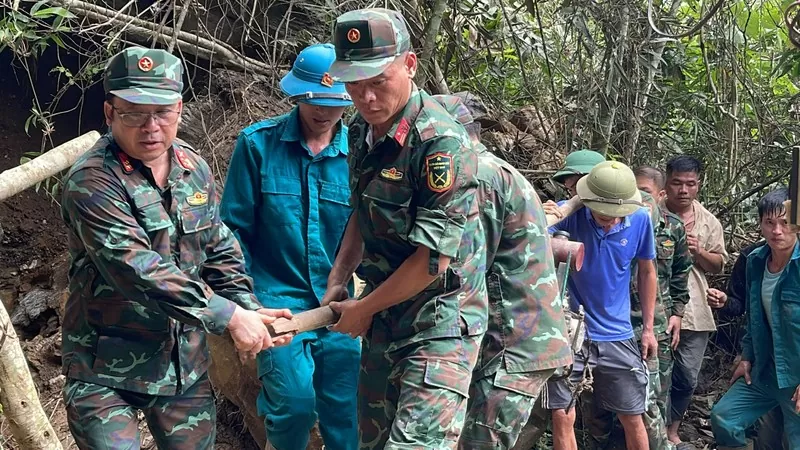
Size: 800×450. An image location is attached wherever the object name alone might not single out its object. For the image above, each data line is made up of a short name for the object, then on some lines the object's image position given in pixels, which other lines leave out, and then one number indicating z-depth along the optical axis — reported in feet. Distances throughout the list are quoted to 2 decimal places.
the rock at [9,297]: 21.58
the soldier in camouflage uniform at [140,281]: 10.15
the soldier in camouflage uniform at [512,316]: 10.96
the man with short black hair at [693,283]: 19.90
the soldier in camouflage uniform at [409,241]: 9.71
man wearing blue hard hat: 13.07
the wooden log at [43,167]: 12.72
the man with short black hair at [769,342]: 17.67
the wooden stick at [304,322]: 10.93
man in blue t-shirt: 16.35
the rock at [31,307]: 20.77
